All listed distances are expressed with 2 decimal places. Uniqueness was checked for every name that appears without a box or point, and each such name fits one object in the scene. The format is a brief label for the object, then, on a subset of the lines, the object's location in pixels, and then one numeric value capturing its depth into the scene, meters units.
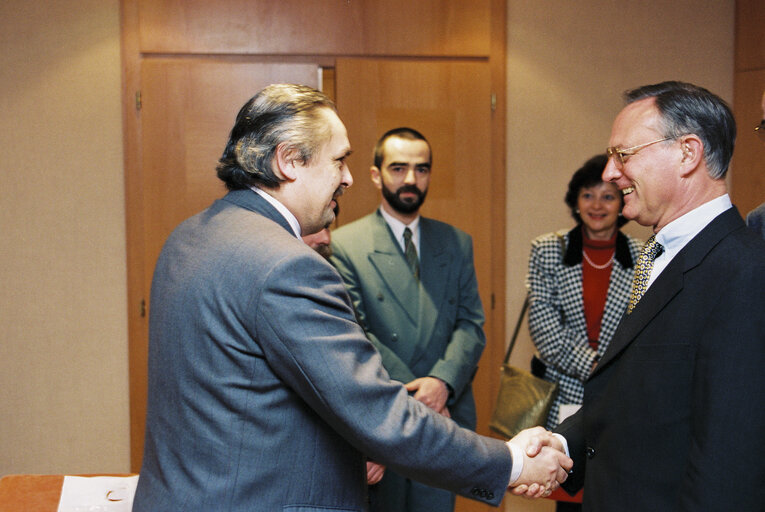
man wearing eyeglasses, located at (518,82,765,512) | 1.51
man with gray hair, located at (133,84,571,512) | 1.49
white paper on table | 1.96
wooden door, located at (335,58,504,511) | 3.85
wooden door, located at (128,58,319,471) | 3.76
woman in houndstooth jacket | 3.19
